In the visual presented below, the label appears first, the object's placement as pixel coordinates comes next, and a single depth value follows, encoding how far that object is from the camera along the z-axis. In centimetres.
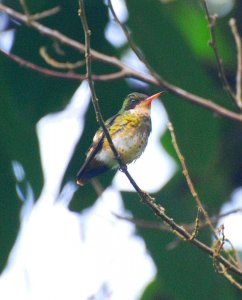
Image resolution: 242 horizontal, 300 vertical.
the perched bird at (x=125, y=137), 799
